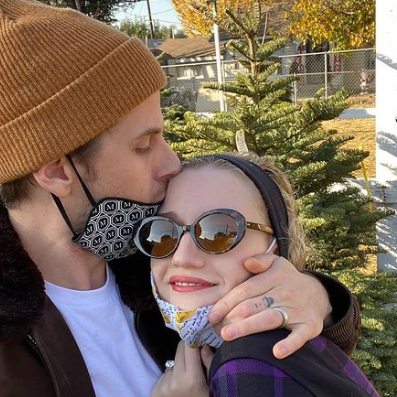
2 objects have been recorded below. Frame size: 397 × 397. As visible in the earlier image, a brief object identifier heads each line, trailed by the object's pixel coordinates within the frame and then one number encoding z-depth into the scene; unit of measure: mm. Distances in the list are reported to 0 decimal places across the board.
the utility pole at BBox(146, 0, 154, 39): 49625
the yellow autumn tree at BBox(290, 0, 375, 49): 17498
